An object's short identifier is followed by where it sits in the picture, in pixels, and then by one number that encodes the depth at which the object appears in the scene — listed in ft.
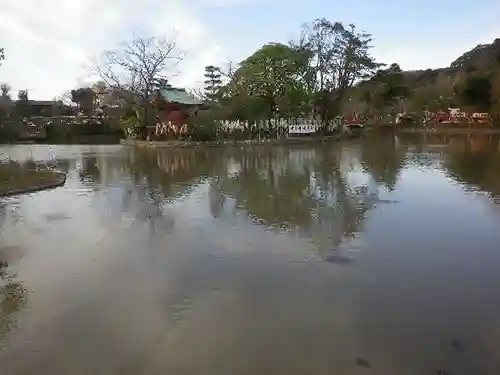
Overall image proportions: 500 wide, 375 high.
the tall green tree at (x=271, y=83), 99.76
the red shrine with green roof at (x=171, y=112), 101.59
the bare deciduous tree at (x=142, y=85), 107.45
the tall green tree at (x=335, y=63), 111.96
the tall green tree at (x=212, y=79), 122.70
